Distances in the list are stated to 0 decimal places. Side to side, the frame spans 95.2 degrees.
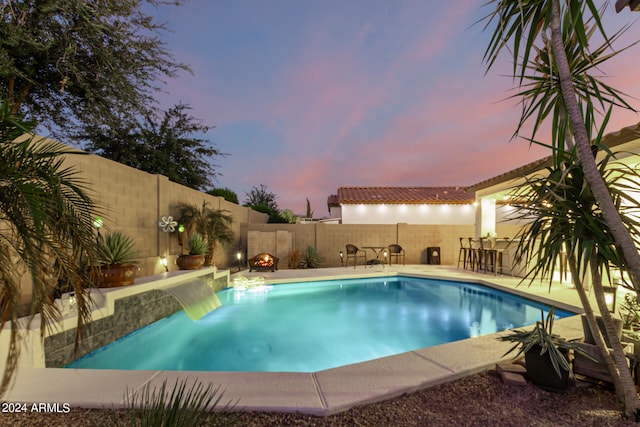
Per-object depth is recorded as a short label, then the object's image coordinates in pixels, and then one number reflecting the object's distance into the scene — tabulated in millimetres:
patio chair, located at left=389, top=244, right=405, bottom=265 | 11281
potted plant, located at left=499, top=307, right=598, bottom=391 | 2275
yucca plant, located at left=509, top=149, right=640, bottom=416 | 1915
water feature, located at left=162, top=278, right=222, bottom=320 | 5596
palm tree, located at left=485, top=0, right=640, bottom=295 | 1740
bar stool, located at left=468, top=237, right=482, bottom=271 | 9895
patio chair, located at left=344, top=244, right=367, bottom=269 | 10656
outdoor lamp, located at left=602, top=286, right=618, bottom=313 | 3806
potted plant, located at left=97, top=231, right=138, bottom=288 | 4320
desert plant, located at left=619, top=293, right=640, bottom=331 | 2898
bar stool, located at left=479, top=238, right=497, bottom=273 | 9039
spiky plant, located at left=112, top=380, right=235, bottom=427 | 1350
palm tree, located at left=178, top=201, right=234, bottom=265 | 7762
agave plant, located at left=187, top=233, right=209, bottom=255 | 6945
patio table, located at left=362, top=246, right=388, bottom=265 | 11938
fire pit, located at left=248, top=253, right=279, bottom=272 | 9562
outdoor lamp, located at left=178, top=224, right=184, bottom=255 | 7474
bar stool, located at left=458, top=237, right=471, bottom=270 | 10864
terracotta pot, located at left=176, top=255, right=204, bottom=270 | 6695
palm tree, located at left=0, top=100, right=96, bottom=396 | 1150
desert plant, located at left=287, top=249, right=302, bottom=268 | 11078
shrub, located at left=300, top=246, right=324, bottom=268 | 11148
